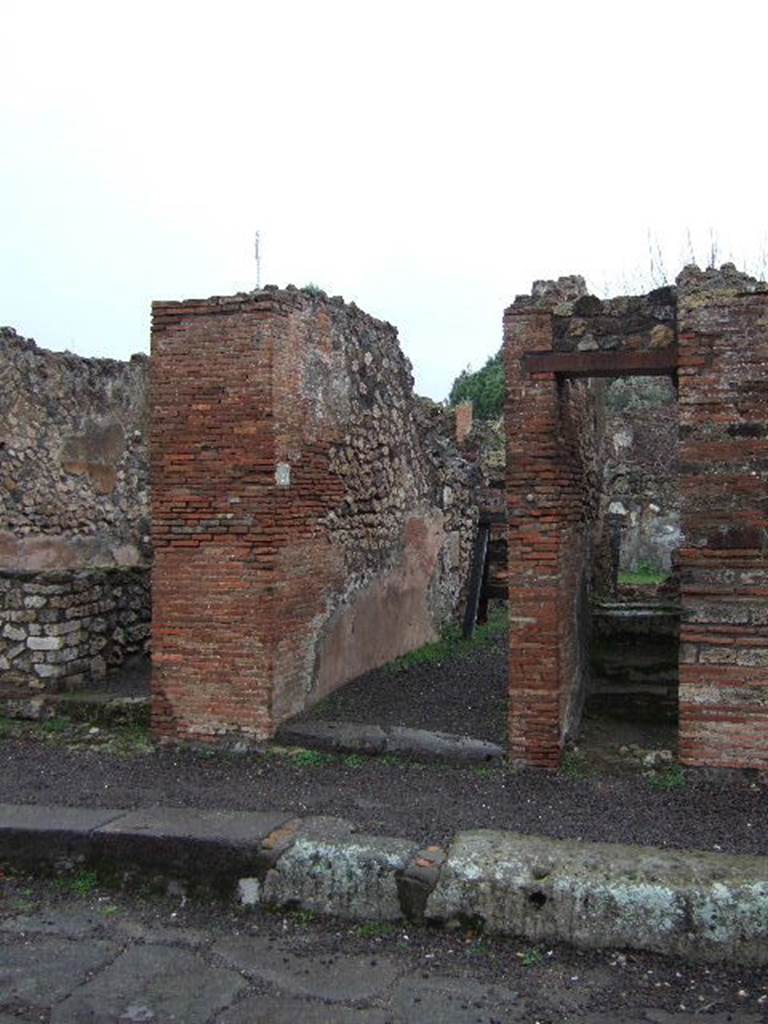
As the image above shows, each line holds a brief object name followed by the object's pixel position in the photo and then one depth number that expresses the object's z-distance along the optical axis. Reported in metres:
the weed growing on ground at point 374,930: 4.69
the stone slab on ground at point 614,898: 4.36
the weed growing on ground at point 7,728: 7.86
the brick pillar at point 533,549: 6.48
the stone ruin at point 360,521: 6.10
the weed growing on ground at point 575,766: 6.39
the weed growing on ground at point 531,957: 4.39
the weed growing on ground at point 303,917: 4.85
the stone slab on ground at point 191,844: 5.11
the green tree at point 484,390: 30.77
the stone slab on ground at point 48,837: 5.37
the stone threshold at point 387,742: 6.74
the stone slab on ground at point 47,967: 4.16
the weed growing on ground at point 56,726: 7.88
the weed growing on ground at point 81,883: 5.23
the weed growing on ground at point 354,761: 6.76
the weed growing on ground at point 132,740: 7.25
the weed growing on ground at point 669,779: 6.09
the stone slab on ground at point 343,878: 4.84
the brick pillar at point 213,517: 7.07
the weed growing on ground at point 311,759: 6.82
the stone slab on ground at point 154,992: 3.98
